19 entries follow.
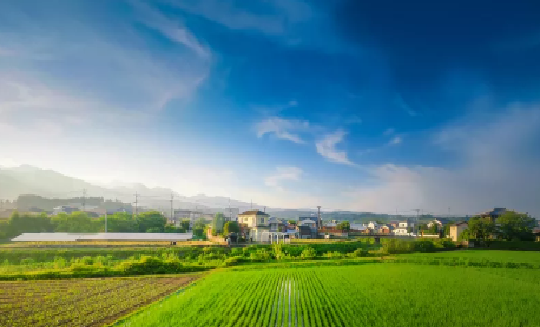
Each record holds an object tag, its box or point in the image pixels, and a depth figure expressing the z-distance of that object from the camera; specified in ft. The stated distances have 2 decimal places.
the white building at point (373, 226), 315.56
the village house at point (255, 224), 179.42
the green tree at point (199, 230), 206.35
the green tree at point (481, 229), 144.39
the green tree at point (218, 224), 185.24
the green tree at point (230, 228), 170.91
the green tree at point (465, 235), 144.60
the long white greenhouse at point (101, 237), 138.33
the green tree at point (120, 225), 182.61
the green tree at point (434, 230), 224.78
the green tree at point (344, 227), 234.25
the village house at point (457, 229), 174.70
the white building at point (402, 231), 278.95
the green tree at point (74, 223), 164.86
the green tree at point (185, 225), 202.55
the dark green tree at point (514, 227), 139.13
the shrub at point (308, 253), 114.73
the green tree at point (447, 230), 195.34
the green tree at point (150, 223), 183.73
